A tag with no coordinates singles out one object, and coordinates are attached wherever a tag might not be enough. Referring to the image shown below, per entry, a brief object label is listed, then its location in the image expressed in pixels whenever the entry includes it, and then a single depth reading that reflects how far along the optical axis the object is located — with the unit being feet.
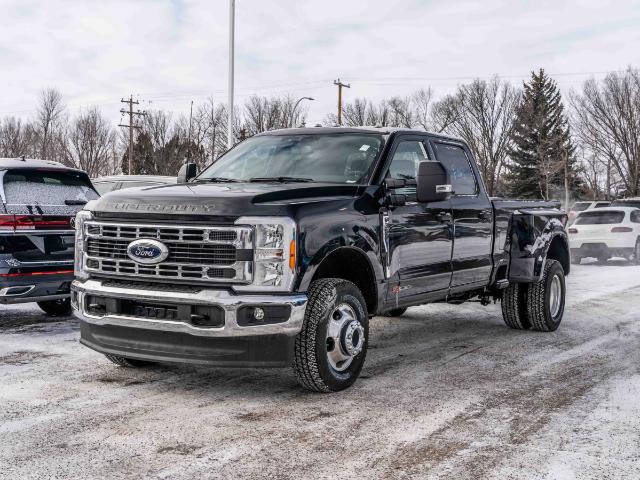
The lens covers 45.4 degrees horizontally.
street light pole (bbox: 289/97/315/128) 184.42
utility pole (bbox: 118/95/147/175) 186.50
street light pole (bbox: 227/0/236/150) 81.20
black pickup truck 16.17
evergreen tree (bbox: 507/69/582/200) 187.11
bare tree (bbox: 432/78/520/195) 194.49
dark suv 24.30
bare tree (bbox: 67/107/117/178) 209.97
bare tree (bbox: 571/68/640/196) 169.99
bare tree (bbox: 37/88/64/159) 221.05
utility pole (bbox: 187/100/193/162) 179.97
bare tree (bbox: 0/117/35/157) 215.51
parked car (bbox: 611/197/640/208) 78.48
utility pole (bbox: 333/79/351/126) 168.31
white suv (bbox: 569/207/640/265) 63.72
